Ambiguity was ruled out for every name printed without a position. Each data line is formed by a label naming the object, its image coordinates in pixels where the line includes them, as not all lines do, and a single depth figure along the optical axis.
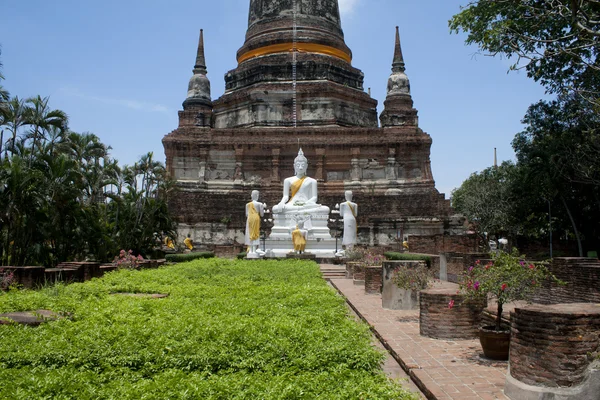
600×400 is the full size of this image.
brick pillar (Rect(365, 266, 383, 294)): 13.52
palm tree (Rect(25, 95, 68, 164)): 18.94
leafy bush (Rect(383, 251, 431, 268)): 17.14
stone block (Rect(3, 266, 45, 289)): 11.96
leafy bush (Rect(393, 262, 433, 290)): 10.42
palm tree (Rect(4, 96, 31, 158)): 18.08
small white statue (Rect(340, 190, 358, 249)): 23.98
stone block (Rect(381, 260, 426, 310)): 10.80
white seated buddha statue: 25.36
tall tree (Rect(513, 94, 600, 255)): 20.14
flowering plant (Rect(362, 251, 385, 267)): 15.52
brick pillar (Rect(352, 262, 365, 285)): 16.03
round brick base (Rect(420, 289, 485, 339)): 7.91
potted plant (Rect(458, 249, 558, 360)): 6.64
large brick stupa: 29.19
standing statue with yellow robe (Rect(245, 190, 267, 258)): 23.23
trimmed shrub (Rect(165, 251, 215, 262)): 21.25
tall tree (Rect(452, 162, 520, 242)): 35.97
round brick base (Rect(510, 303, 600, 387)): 4.92
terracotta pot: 6.61
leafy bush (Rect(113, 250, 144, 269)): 16.67
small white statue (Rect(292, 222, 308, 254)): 23.44
